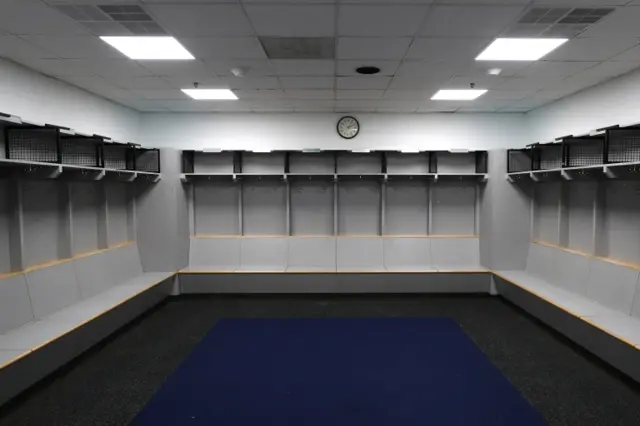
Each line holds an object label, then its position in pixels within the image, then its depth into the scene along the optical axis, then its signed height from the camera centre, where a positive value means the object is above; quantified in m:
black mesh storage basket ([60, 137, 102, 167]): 3.88 +0.51
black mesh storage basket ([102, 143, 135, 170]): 4.63 +0.52
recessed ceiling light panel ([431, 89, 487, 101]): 4.42 +1.23
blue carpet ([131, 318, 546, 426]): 2.45 -1.44
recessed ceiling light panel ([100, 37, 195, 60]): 2.88 +1.22
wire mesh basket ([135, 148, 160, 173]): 5.16 +0.50
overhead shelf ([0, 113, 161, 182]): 3.08 +0.46
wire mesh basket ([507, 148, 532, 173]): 5.13 +0.46
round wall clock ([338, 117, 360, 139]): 5.62 +1.05
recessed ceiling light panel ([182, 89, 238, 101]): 4.36 +1.24
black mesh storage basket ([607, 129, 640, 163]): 3.50 +0.47
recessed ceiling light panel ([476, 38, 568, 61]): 2.91 +1.20
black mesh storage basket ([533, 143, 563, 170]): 4.72 +0.49
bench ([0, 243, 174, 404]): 2.71 -1.07
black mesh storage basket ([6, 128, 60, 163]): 3.15 +0.48
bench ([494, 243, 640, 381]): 3.01 -1.09
